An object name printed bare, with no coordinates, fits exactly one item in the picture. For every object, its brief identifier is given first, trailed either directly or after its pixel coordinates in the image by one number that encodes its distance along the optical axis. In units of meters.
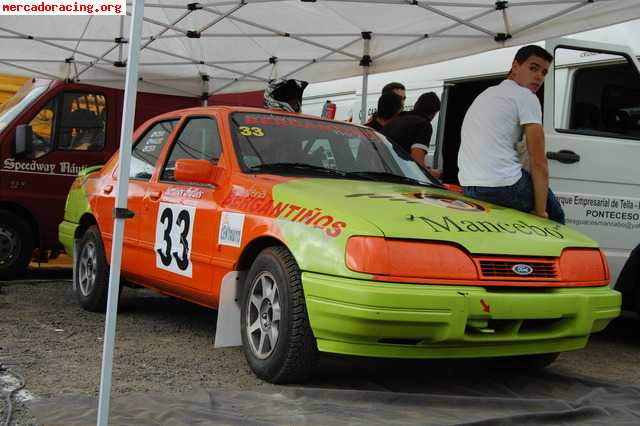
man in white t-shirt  5.15
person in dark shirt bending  6.97
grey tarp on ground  3.59
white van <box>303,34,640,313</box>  6.10
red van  8.66
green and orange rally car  3.88
